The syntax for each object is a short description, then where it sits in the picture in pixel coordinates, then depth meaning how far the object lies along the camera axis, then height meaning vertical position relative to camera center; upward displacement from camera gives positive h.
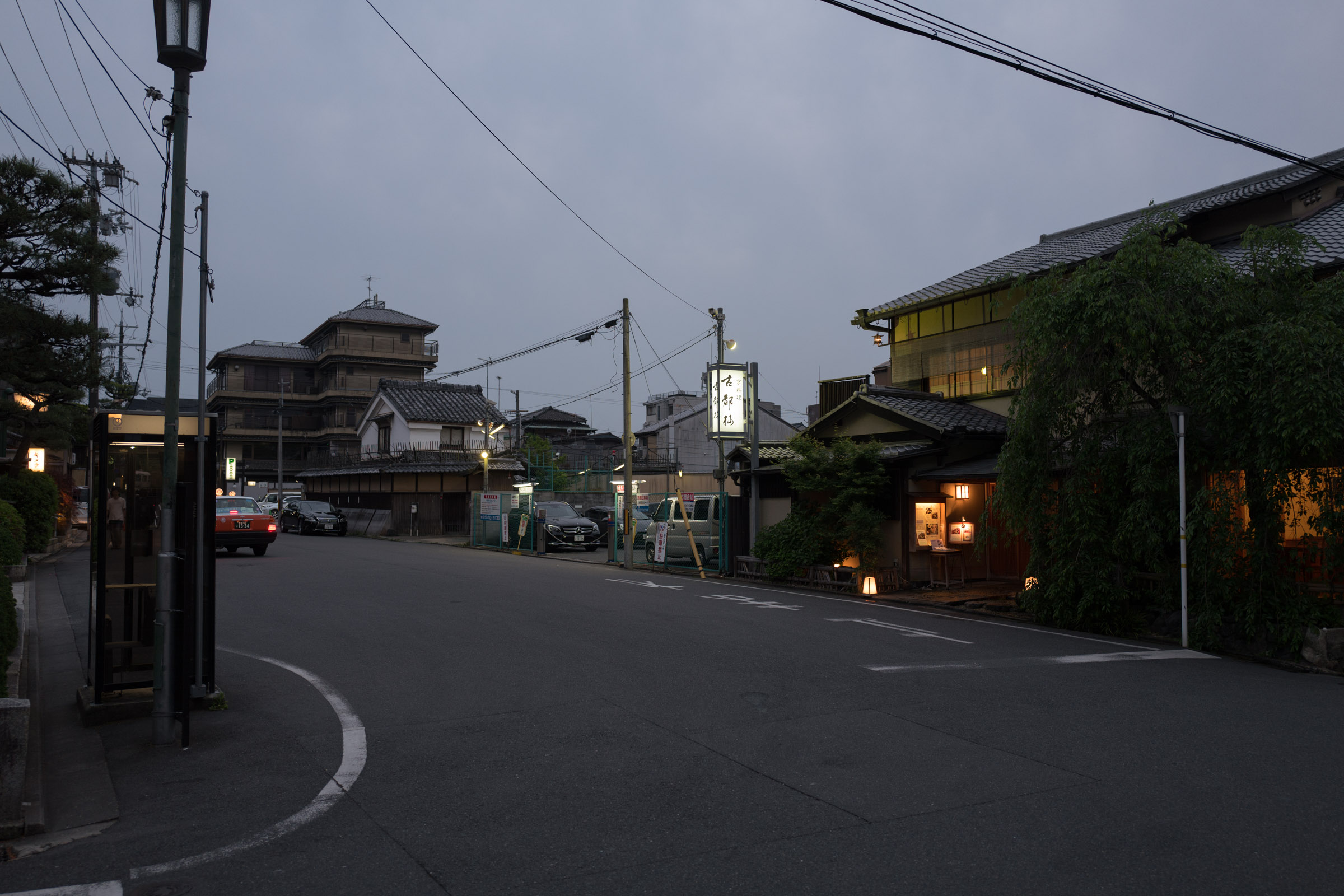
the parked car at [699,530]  22.69 -1.14
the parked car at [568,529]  30.06 -1.47
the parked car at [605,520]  29.22 -1.25
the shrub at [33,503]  21.86 -0.46
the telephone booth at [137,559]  6.75 -0.63
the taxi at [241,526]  24.70 -1.15
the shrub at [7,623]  7.03 -1.17
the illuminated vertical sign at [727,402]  22.25 +2.13
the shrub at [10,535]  11.91 -0.83
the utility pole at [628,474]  23.92 +0.34
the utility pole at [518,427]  49.81 +3.41
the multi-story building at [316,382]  62.41 +7.49
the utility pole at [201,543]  7.08 -0.47
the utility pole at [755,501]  20.88 -0.34
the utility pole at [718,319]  27.75 +5.29
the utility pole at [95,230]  17.64 +5.12
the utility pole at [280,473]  46.53 +0.71
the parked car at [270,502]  43.69 -1.02
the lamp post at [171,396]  6.48 +0.66
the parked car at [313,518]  40.47 -1.51
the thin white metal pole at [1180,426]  10.95 +0.76
